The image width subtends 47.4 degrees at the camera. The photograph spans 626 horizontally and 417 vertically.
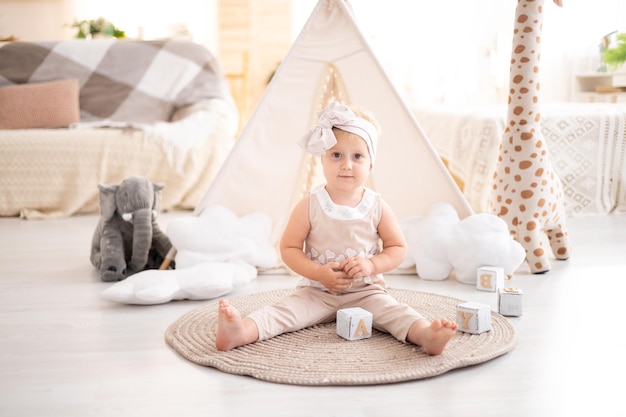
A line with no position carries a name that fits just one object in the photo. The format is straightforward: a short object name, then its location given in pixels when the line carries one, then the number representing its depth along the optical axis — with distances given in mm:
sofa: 3717
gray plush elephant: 2342
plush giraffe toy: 2355
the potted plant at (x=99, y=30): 5352
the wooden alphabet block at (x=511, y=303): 1841
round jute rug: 1404
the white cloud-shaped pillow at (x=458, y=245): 2236
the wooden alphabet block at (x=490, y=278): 2139
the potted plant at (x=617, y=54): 4730
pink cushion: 4059
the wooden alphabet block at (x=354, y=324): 1624
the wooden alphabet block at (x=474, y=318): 1659
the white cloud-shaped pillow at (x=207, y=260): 1998
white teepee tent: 2463
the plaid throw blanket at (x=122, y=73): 4336
